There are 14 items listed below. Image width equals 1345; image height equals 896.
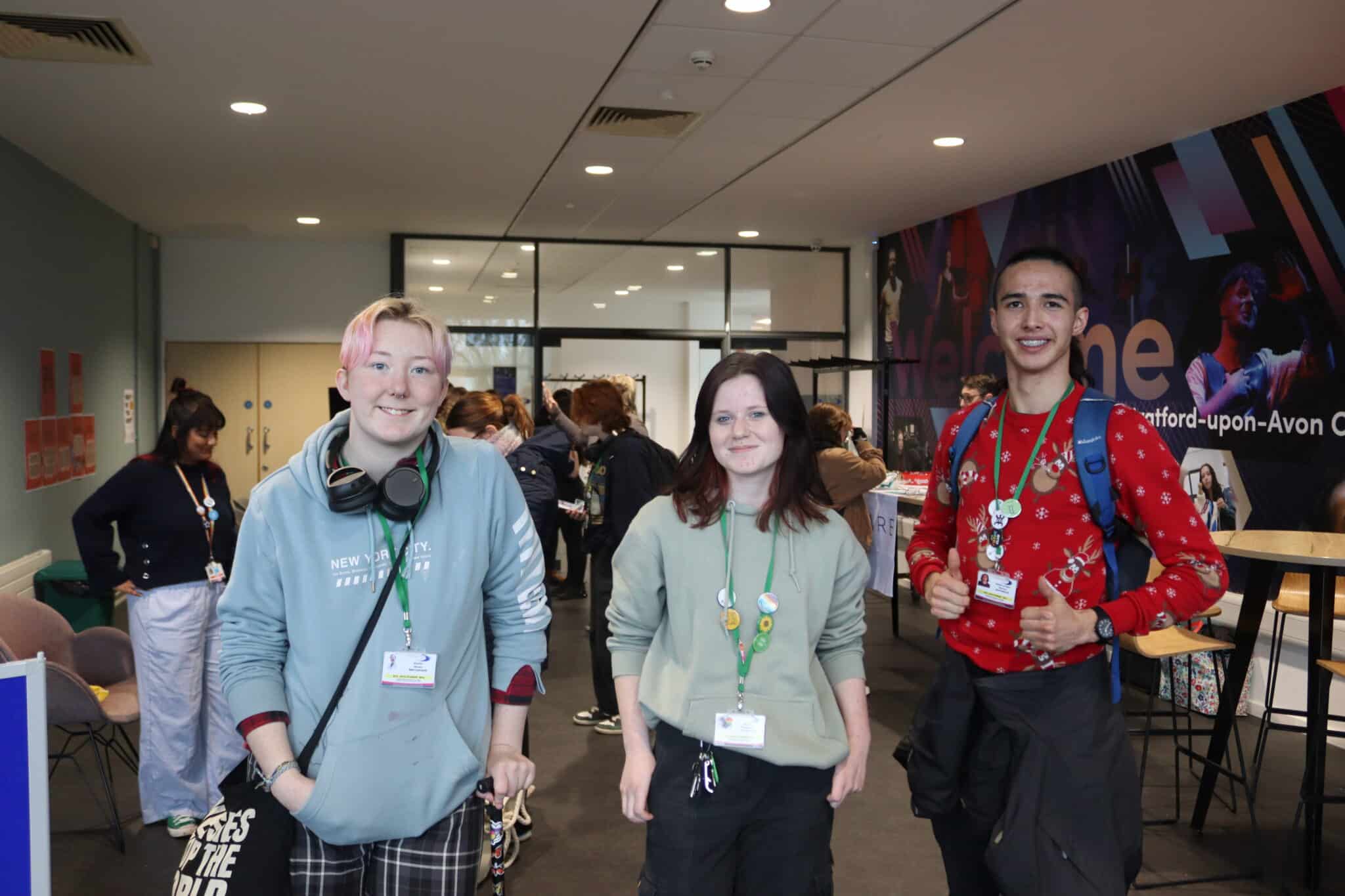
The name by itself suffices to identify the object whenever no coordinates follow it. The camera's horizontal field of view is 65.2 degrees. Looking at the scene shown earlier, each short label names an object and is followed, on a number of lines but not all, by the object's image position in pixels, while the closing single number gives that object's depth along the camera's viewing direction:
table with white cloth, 5.45
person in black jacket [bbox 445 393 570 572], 4.12
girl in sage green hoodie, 1.77
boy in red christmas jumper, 1.91
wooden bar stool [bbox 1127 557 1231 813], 3.92
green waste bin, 6.08
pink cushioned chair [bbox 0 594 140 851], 3.40
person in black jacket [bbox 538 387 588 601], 7.61
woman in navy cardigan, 3.60
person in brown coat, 5.05
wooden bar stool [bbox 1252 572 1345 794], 3.63
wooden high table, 3.06
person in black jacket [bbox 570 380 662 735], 4.40
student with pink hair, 1.56
